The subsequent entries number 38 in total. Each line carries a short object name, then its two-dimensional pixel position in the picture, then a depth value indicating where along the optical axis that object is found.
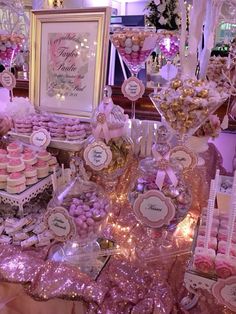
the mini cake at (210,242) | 0.61
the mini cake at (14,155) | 0.94
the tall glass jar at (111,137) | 1.03
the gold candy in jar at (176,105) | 1.14
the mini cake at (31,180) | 0.92
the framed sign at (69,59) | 1.17
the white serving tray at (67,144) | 1.08
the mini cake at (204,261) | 0.58
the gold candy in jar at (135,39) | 1.43
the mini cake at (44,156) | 0.99
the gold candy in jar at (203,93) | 1.12
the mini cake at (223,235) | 0.63
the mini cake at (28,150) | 1.00
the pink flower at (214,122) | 1.30
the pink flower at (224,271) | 0.56
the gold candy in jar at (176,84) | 1.17
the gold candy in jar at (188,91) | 1.12
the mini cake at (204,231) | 0.65
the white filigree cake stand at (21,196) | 0.85
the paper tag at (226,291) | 0.55
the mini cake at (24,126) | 1.14
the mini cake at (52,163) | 1.00
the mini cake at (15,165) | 0.90
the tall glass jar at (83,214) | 0.70
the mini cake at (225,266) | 0.56
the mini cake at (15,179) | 0.86
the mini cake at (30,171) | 0.91
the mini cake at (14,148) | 0.97
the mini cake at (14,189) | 0.86
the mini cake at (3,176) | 0.88
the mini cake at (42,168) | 0.96
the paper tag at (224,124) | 1.34
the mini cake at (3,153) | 0.94
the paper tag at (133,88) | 1.27
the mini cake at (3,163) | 0.91
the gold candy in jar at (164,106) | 1.17
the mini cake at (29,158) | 0.94
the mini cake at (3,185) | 0.88
